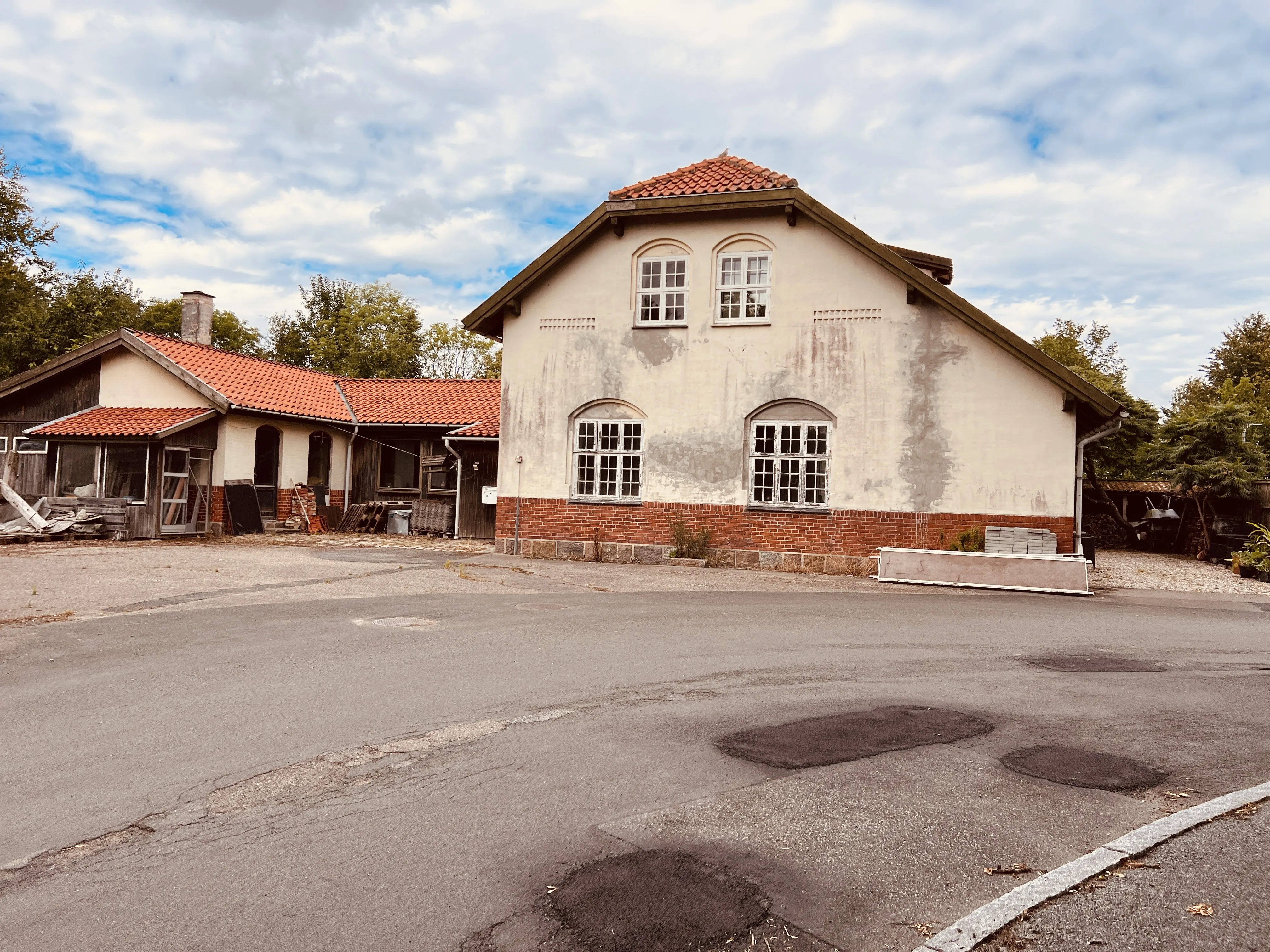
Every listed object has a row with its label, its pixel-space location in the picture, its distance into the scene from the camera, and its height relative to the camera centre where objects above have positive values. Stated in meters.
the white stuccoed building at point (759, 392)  17.03 +2.41
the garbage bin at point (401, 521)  27.23 -0.44
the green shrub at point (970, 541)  16.83 -0.36
